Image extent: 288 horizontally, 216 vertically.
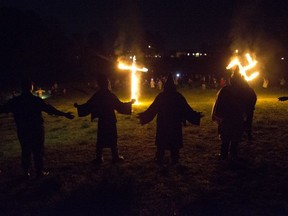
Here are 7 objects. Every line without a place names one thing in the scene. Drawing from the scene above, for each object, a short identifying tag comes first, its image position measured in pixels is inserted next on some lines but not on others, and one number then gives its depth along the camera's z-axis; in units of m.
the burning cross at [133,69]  12.72
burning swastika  13.86
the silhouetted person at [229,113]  6.37
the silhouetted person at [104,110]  6.26
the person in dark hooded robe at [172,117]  5.91
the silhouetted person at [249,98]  6.78
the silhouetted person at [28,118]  5.62
